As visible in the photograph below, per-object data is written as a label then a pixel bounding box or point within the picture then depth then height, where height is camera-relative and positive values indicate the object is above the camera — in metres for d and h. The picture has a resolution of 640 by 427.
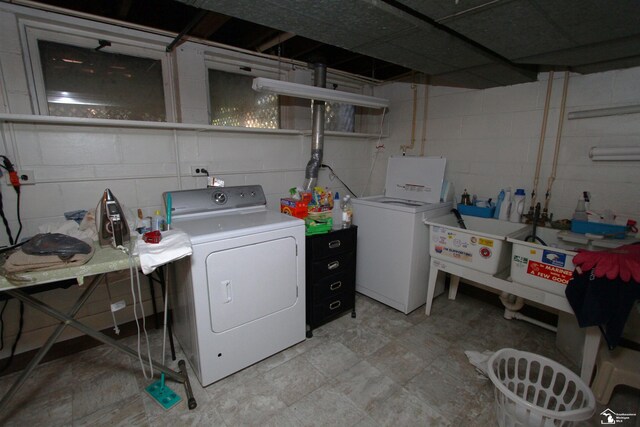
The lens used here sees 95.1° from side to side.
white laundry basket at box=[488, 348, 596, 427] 1.25 -1.17
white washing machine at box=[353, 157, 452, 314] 2.40 -0.65
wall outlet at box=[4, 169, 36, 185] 1.79 -0.13
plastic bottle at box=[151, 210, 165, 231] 1.75 -0.40
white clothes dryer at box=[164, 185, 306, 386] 1.64 -0.76
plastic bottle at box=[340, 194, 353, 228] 2.39 -0.46
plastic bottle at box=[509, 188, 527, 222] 2.34 -0.37
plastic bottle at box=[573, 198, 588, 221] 2.04 -0.36
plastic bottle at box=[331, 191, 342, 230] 2.41 -0.45
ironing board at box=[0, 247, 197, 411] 1.12 -0.48
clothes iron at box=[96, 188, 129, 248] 1.40 -0.32
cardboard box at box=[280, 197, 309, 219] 2.19 -0.38
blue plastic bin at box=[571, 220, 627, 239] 1.87 -0.45
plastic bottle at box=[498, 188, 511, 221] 2.41 -0.39
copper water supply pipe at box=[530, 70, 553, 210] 2.25 +0.17
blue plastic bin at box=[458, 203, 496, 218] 2.52 -0.45
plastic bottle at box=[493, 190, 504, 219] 2.46 -0.37
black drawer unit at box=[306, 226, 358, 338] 2.17 -0.90
